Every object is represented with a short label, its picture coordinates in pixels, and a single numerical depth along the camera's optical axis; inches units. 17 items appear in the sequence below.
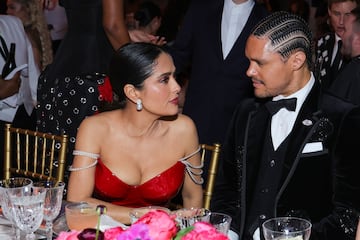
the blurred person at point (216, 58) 158.6
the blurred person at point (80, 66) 150.9
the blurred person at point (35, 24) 209.3
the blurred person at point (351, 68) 138.6
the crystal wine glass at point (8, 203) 84.4
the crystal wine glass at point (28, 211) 81.8
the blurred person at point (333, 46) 180.7
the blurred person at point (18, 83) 182.9
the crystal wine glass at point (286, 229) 71.2
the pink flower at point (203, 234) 61.2
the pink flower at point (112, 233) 62.4
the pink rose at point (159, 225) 62.9
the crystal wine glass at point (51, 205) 85.8
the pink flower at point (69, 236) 63.3
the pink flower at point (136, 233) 59.8
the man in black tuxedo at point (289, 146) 98.6
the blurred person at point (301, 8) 332.9
